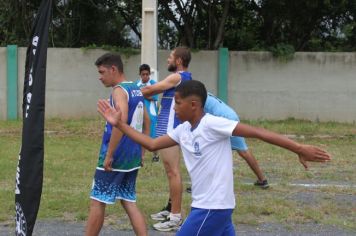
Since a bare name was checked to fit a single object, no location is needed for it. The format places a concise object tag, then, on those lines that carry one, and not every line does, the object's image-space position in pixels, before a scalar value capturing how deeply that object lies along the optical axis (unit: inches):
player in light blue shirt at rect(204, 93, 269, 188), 458.4
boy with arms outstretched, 267.0
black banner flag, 288.0
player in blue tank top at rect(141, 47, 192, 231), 412.0
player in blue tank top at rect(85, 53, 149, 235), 344.6
